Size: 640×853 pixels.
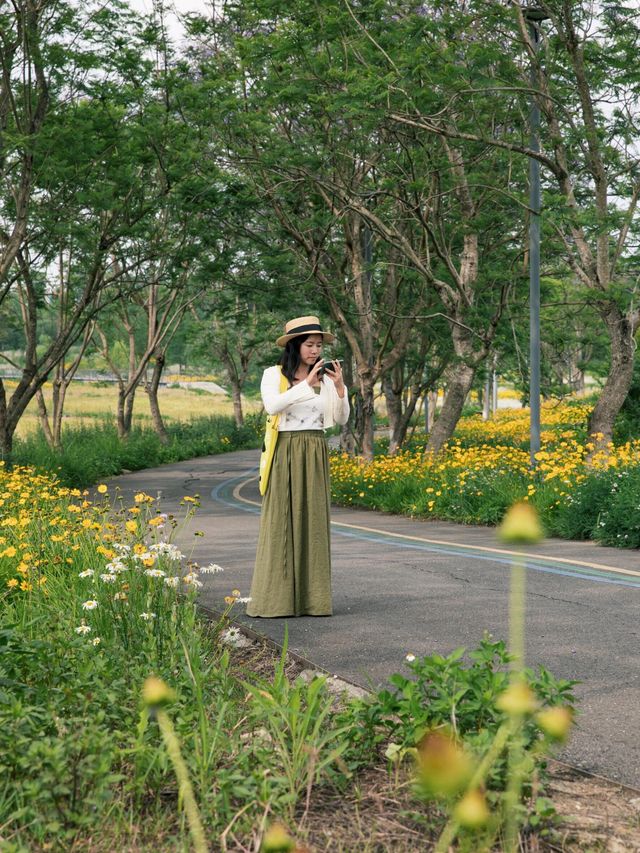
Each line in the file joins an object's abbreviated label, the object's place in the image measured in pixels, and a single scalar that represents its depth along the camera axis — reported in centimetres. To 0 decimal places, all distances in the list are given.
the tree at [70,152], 1537
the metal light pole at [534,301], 1444
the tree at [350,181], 1376
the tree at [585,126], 1272
